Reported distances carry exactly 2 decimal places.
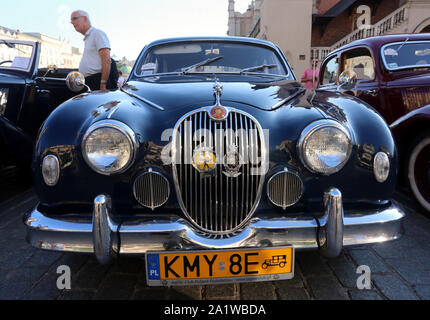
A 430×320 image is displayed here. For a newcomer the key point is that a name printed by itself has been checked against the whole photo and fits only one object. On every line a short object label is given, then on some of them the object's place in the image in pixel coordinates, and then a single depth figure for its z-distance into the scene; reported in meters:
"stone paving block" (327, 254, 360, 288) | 1.91
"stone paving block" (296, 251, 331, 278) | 2.01
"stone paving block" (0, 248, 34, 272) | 2.14
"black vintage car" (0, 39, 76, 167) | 3.28
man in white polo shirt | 3.86
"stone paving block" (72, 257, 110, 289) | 1.90
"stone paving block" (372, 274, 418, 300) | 1.77
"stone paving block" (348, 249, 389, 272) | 2.06
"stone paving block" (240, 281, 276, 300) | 1.78
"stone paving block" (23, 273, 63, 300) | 1.80
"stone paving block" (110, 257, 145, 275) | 2.03
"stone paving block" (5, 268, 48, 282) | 1.98
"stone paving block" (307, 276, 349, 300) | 1.78
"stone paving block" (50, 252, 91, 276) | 2.09
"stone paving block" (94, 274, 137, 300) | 1.80
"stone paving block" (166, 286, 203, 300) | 1.79
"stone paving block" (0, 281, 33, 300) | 1.80
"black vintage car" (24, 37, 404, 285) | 1.49
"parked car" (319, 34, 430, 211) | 2.79
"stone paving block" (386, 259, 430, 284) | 1.92
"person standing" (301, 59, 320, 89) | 7.02
